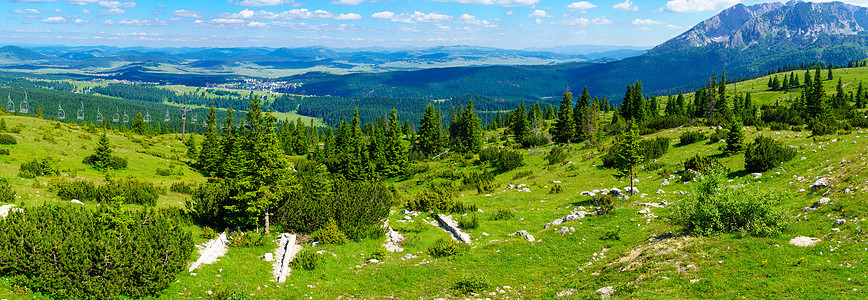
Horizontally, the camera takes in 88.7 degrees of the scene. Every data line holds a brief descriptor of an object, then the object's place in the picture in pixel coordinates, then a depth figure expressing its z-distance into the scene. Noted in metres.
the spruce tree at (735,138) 35.34
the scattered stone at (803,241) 15.60
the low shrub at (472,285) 17.14
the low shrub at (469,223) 26.52
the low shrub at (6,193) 22.39
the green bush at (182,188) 37.59
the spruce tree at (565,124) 70.88
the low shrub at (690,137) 46.41
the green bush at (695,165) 31.09
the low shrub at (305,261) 19.83
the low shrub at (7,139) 48.16
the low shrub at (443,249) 21.95
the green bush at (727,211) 17.34
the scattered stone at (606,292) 14.46
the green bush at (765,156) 28.95
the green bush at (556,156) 52.40
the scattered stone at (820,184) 22.33
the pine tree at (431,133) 84.44
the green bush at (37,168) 32.84
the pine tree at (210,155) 59.28
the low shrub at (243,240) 22.05
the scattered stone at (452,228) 24.53
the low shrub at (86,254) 14.05
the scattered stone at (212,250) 19.16
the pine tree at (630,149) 30.25
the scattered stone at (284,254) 18.86
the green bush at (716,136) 44.00
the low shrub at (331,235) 23.52
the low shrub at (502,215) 28.57
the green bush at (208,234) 22.83
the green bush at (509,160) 52.78
